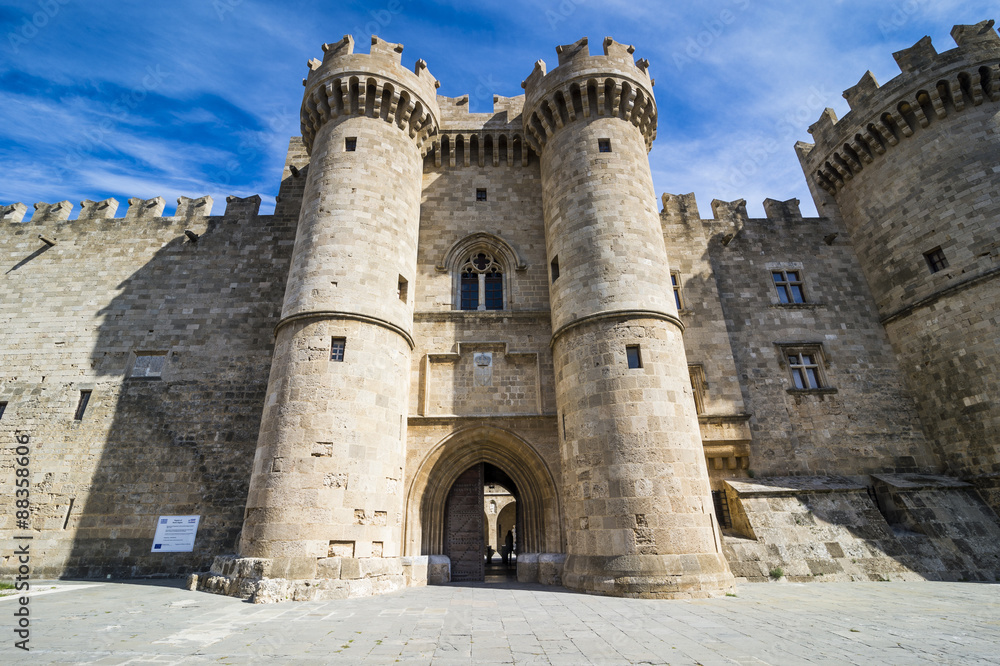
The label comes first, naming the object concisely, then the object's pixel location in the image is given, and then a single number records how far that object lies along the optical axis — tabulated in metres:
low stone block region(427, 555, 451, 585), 10.45
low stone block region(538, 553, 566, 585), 10.07
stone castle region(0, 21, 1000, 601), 9.24
